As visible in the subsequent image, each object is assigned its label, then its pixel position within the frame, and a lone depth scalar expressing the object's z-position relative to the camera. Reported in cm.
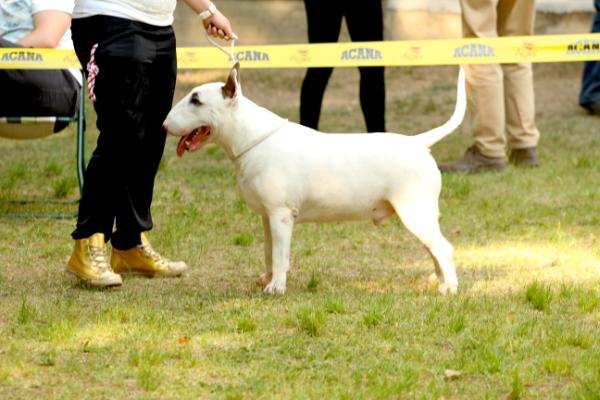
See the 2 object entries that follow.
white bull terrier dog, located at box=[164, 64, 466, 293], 1173
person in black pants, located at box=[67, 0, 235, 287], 1197
